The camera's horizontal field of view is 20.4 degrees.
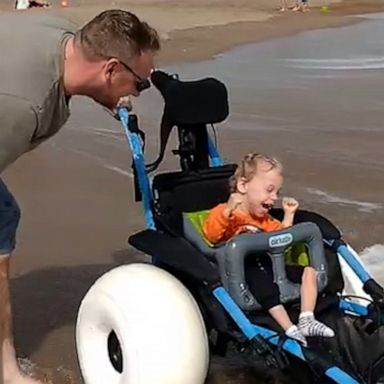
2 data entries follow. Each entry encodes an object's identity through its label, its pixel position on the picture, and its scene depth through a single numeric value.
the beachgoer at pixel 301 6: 29.99
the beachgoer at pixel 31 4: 25.41
